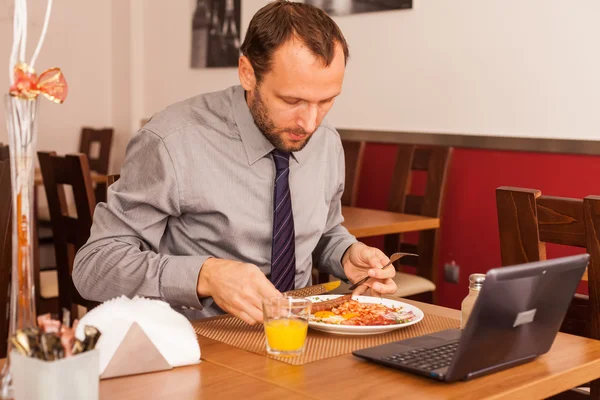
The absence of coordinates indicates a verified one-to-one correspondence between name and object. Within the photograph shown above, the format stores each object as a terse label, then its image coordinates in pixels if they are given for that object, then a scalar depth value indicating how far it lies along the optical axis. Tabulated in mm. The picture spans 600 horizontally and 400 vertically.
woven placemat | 1318
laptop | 1109
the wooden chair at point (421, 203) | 3504
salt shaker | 1372
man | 1630
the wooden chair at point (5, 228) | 1669
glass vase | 958
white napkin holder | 1155
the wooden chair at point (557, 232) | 1495
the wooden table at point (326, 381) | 1108
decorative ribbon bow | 961
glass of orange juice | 1280
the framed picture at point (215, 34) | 4910
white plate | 1402
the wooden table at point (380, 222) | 2988
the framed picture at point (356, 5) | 3914
